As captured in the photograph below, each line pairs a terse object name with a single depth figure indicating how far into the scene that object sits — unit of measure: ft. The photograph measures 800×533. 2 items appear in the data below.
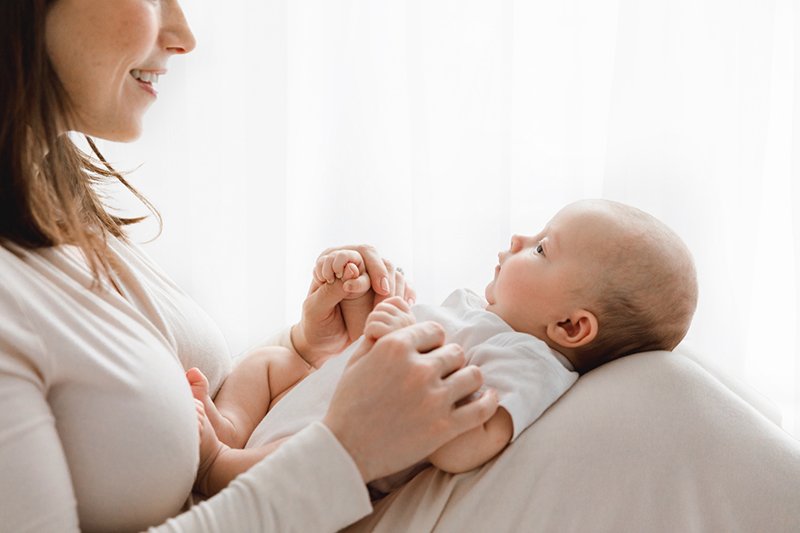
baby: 3.72
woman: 2.79
